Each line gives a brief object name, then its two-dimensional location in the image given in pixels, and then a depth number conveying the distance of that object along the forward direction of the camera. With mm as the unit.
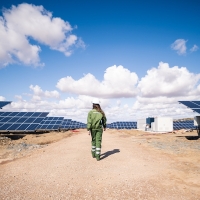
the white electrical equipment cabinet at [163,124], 38906
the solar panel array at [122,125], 52656
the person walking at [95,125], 7444
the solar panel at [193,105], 16538
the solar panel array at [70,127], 43594
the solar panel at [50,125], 27203
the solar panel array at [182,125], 41625
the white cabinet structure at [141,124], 52312
